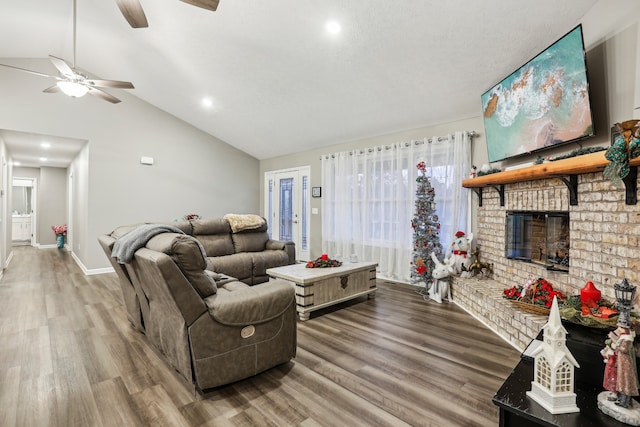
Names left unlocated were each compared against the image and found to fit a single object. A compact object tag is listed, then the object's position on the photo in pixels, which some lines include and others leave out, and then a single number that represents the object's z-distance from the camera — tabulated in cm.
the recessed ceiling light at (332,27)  309
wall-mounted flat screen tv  235
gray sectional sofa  174
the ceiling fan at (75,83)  305
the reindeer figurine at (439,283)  362
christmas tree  391
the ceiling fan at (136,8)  215
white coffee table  310
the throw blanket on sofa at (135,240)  199
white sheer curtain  408
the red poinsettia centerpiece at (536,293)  240
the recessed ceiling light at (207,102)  529
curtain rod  394
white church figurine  115
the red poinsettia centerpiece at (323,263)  357
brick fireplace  207
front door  642
